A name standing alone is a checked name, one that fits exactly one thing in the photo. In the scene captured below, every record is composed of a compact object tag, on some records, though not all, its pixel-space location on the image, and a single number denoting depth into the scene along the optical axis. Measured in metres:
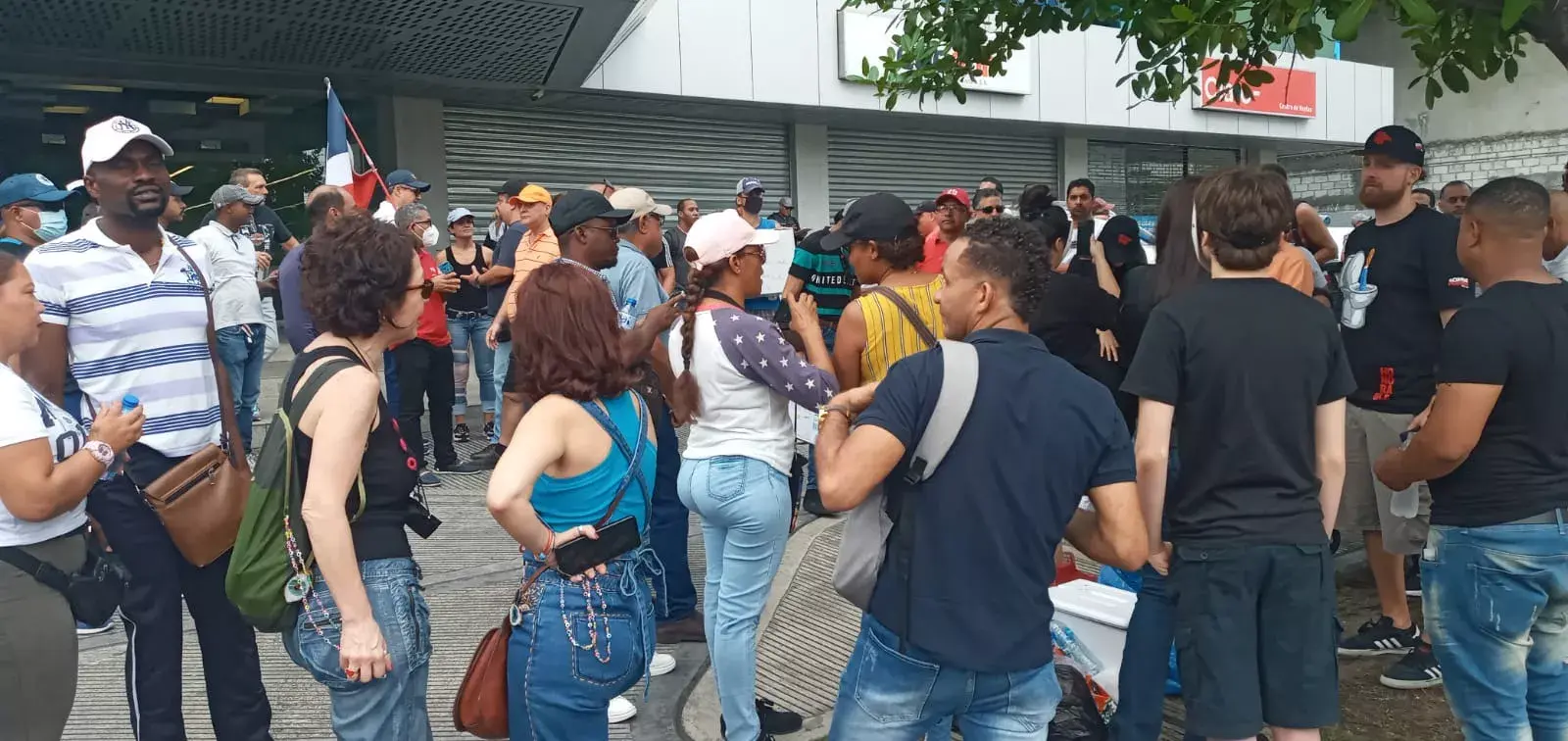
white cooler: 3.82
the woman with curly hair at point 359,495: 2.50
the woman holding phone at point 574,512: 2.66
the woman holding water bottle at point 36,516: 2.56
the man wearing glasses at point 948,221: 5.24
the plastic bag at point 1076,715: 3.57
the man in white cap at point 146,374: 3.26
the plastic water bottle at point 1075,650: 3.73
